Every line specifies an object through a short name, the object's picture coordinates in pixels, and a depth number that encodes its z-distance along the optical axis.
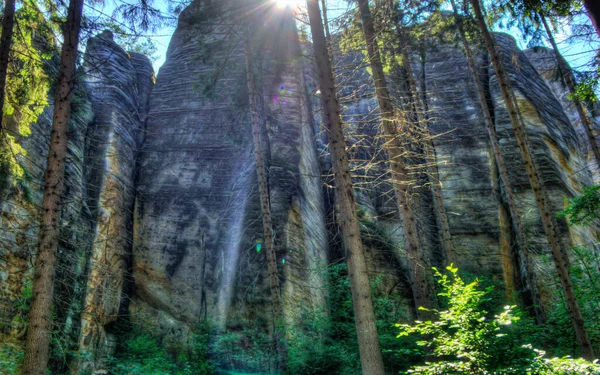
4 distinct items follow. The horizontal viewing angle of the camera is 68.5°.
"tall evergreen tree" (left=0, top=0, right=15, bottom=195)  8.00
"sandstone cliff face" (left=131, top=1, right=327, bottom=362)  13.53
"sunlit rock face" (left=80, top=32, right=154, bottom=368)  13.34
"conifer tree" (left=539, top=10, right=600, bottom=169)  15.14
